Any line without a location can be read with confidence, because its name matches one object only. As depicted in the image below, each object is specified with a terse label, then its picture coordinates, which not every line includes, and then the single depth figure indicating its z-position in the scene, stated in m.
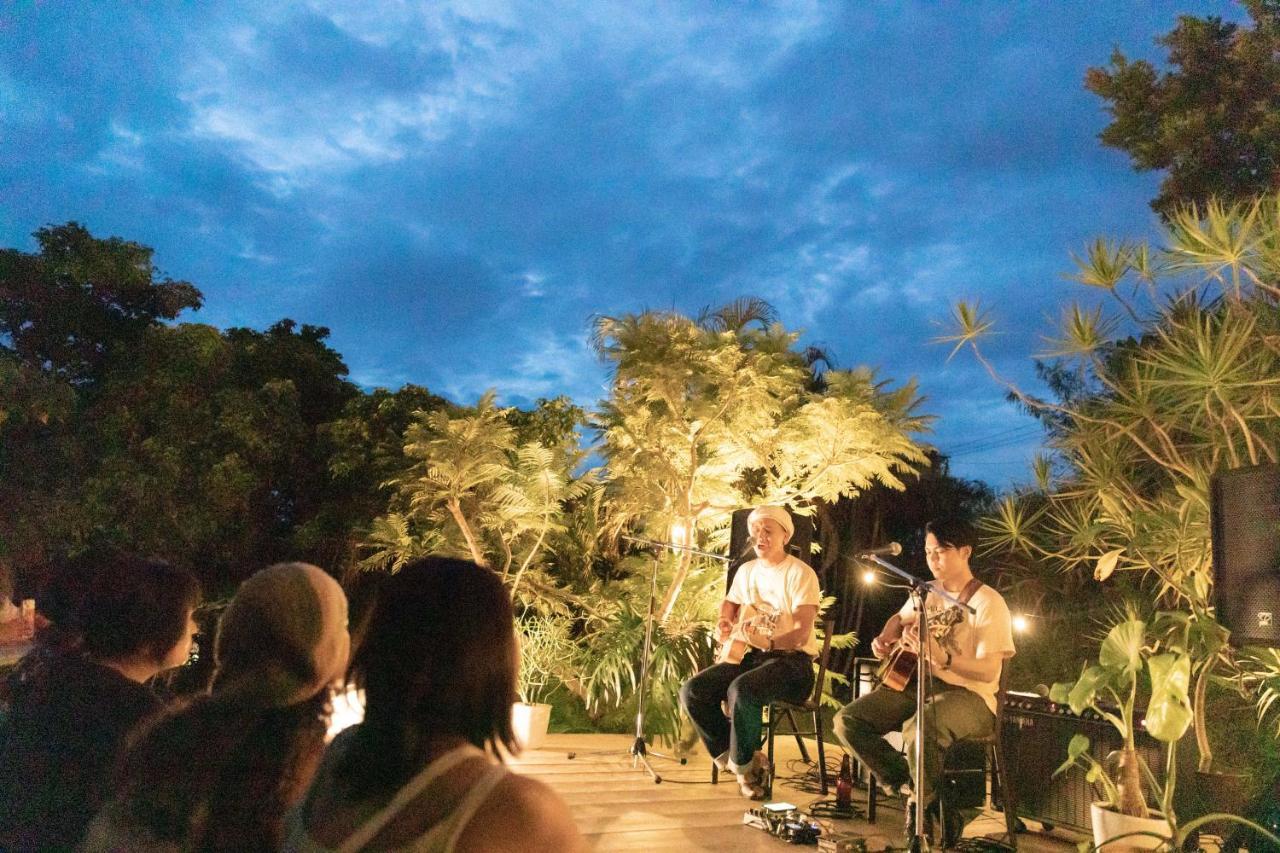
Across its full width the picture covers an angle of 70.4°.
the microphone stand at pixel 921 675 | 3.05
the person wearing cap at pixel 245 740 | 1.39
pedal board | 3.54
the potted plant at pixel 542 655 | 6.27
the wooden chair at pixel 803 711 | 4.41
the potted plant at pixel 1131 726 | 2.86
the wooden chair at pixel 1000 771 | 3.54
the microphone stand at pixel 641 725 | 4.92
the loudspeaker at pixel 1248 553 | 2.88
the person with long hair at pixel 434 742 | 0.97
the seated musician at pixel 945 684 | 3.55
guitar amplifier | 3.80
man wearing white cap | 4.20
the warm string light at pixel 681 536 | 6.19
